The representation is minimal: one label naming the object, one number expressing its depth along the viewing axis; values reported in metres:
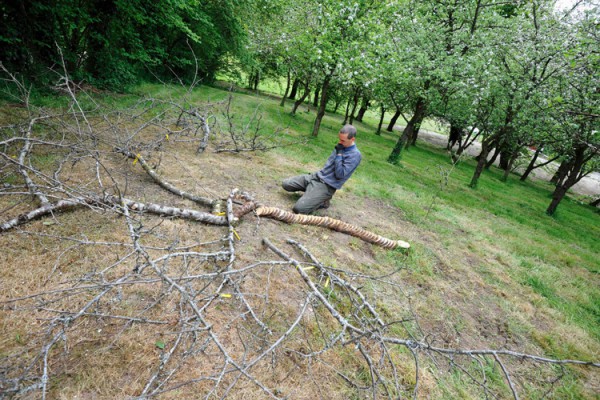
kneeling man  4.52
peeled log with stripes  4.22
